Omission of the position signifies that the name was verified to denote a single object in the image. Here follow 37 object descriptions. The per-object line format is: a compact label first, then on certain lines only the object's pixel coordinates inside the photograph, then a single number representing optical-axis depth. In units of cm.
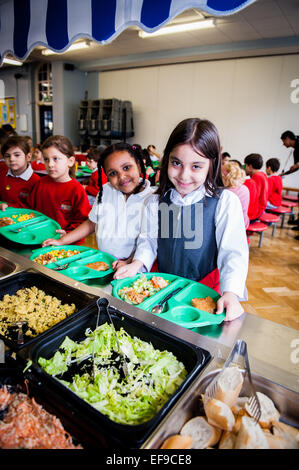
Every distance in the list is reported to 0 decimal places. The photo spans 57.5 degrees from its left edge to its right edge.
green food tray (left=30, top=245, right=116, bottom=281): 135
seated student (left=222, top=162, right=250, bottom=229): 354
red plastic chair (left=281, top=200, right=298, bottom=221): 597
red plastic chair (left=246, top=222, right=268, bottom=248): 419
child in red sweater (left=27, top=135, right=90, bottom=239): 235
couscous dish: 97
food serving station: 60
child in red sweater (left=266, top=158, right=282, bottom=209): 530
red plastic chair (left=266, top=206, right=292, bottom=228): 538
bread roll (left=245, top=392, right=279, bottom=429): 68
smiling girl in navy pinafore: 125
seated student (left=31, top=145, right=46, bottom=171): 659
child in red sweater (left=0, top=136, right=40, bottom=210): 287
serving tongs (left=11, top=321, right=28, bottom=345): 83
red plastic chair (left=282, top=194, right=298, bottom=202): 657
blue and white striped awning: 185
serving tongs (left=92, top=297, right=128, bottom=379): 83
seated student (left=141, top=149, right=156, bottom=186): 500
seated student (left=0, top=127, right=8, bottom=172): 352
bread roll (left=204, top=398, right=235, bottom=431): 66
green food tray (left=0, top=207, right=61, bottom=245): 181
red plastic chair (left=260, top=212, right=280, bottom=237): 465
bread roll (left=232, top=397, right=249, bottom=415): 70
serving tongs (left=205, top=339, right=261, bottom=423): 68
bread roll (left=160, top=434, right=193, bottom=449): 60
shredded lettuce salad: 72
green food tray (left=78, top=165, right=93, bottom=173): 632
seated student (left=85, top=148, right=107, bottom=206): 431
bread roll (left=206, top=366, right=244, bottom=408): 70
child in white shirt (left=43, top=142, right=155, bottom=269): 169
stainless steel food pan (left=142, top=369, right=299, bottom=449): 62
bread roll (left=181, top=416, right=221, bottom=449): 64
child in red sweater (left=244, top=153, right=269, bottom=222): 437
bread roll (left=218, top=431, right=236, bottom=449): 63
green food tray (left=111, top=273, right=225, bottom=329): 100
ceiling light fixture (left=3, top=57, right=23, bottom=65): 1017
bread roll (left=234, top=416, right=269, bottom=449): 60
